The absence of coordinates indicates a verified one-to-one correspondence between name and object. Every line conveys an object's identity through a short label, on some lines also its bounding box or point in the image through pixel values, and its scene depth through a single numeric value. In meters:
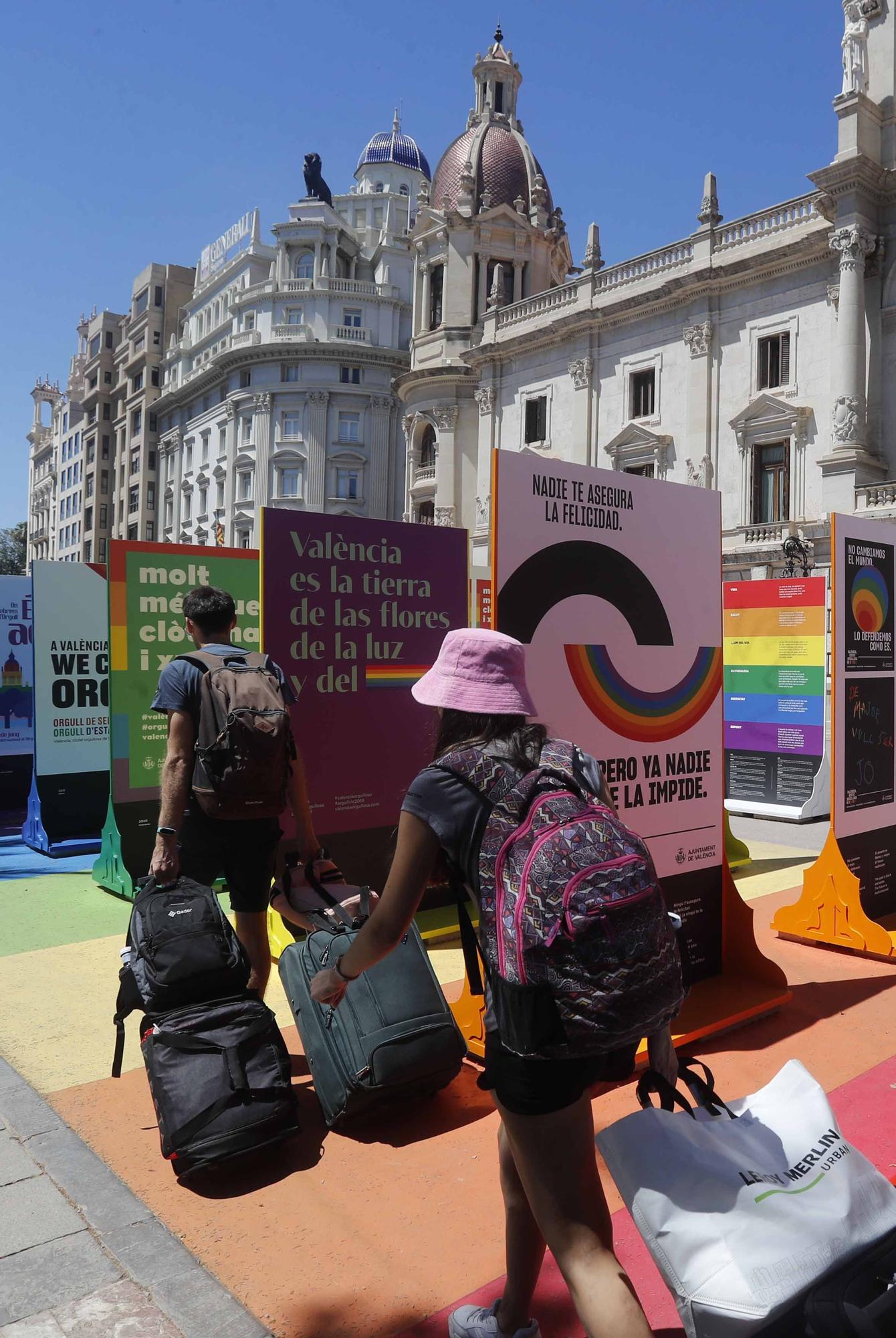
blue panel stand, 9.09
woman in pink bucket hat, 1.91
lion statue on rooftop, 58.44
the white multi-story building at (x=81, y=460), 76.25
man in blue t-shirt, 3.81
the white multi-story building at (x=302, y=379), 51.59
